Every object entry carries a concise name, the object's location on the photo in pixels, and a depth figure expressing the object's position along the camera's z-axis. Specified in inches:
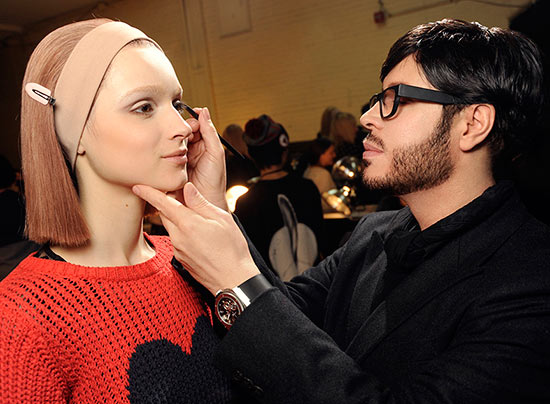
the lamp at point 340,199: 149.0
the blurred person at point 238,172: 151.4
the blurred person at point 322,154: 195.5
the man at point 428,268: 38.4
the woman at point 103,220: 37.3
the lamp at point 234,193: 115.2
